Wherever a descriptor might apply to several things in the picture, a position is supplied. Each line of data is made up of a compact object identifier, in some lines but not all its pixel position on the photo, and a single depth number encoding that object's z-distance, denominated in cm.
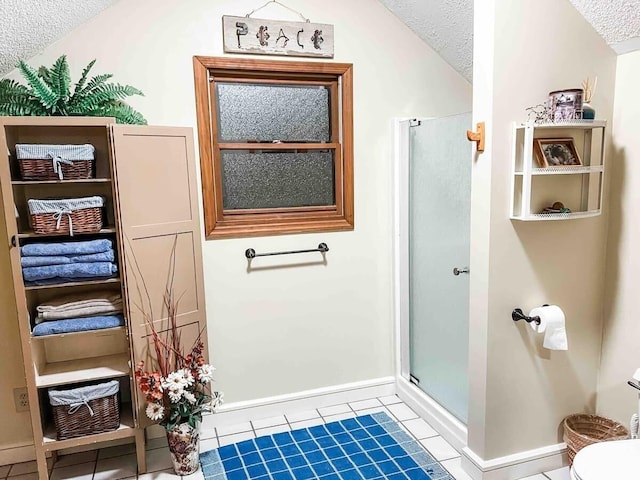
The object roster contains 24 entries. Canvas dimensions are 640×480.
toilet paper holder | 199
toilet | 152
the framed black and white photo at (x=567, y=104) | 181
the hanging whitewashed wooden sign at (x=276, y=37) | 239
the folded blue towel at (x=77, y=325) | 204
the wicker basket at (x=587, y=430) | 203
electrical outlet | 231
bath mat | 220
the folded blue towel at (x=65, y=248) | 198
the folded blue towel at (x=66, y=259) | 197
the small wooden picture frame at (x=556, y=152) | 186
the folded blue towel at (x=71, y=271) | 198
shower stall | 235
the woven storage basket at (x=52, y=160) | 194
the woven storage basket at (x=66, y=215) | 197
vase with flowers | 210
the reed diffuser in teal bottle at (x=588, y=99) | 186
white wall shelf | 183
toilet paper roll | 195
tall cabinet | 199
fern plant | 196
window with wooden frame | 248
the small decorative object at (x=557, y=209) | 189
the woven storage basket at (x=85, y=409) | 208
